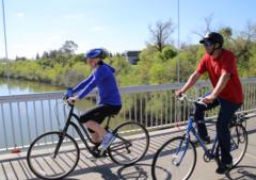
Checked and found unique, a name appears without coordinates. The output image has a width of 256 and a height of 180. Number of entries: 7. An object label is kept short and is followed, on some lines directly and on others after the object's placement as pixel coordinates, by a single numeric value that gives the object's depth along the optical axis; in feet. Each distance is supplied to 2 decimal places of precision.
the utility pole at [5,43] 14.27
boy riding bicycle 11.68
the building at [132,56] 135.11
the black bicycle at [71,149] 11.91
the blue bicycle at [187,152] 10.45
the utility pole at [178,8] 19.05
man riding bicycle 10.23
